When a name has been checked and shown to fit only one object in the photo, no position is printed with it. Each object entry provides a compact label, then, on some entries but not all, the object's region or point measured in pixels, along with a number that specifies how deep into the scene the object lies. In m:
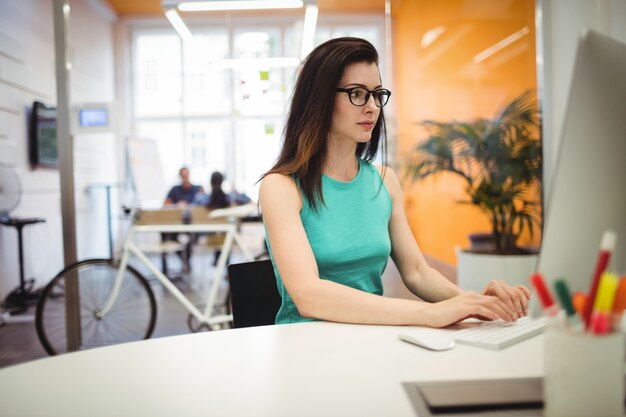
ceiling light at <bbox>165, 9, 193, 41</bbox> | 3.57
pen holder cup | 0.48
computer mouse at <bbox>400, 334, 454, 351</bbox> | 0.82
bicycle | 2.91
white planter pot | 3.26
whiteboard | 3.37
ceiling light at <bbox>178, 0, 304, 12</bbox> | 3.60
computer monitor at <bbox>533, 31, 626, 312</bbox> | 0.59
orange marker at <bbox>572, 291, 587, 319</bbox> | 0.50
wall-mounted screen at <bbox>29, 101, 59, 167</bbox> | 2.93
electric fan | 2.75
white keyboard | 0.84
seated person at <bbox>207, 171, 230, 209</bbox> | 3.47
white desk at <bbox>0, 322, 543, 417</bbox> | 0.64
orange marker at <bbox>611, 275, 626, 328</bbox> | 0.50
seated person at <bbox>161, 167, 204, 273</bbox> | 3.37
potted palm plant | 3.45
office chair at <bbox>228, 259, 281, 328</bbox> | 1.39
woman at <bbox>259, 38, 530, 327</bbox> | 1.23
